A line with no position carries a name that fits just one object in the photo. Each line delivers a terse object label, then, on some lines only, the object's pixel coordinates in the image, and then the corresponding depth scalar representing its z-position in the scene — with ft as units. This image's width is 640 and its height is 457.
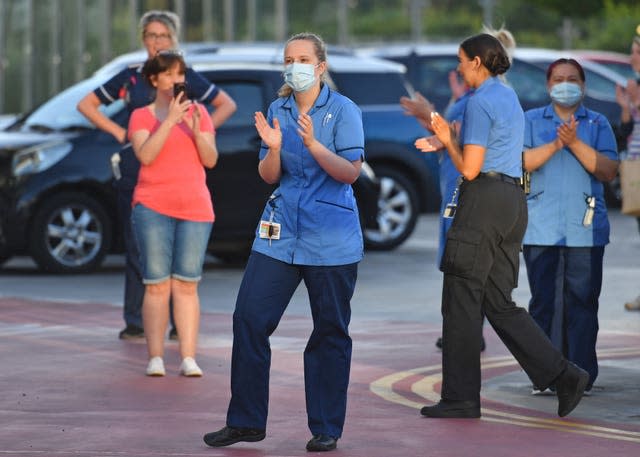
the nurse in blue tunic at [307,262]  50.03
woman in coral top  65.00
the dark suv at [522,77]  146.61
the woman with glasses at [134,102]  72.23
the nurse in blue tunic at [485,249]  54.39
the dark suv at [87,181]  100.37
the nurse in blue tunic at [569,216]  60.49
